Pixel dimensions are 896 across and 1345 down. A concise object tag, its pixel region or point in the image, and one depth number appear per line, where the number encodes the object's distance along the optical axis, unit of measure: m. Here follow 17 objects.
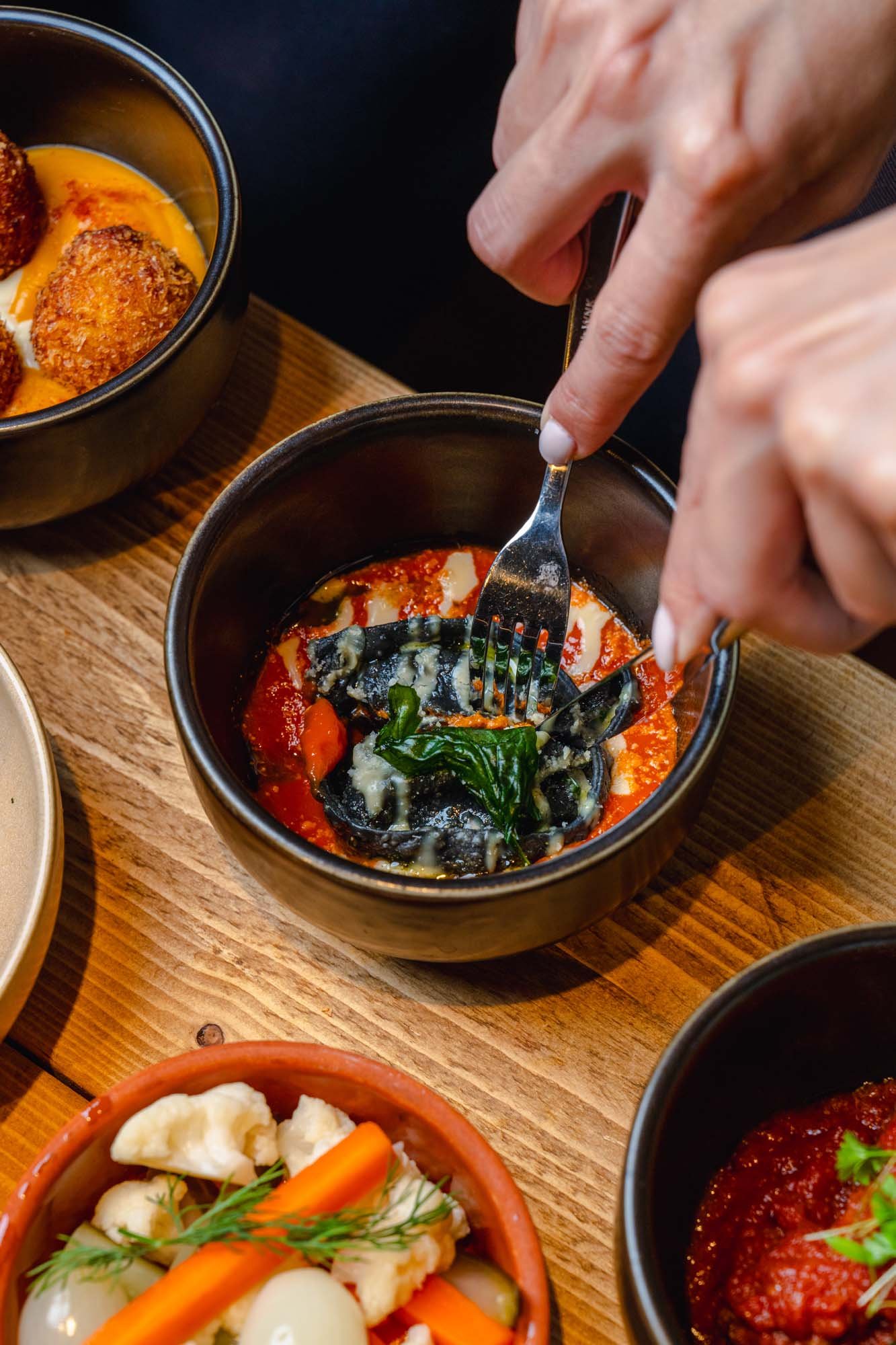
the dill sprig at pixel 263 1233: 0.61
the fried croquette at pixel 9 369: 0.73
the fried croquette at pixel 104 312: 0.73
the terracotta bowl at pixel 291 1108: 0.61
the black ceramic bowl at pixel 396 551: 0.63
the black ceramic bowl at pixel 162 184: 0.70
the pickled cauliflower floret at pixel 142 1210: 0.62
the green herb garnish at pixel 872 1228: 0.60
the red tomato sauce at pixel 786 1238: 0.61
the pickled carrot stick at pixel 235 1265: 0.60
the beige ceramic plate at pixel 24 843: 0.65
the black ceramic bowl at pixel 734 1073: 0.60
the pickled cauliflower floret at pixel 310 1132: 0.63
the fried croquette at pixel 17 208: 0.75
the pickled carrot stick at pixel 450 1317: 0.61
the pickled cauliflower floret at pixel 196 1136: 0.62
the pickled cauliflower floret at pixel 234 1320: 0.61
